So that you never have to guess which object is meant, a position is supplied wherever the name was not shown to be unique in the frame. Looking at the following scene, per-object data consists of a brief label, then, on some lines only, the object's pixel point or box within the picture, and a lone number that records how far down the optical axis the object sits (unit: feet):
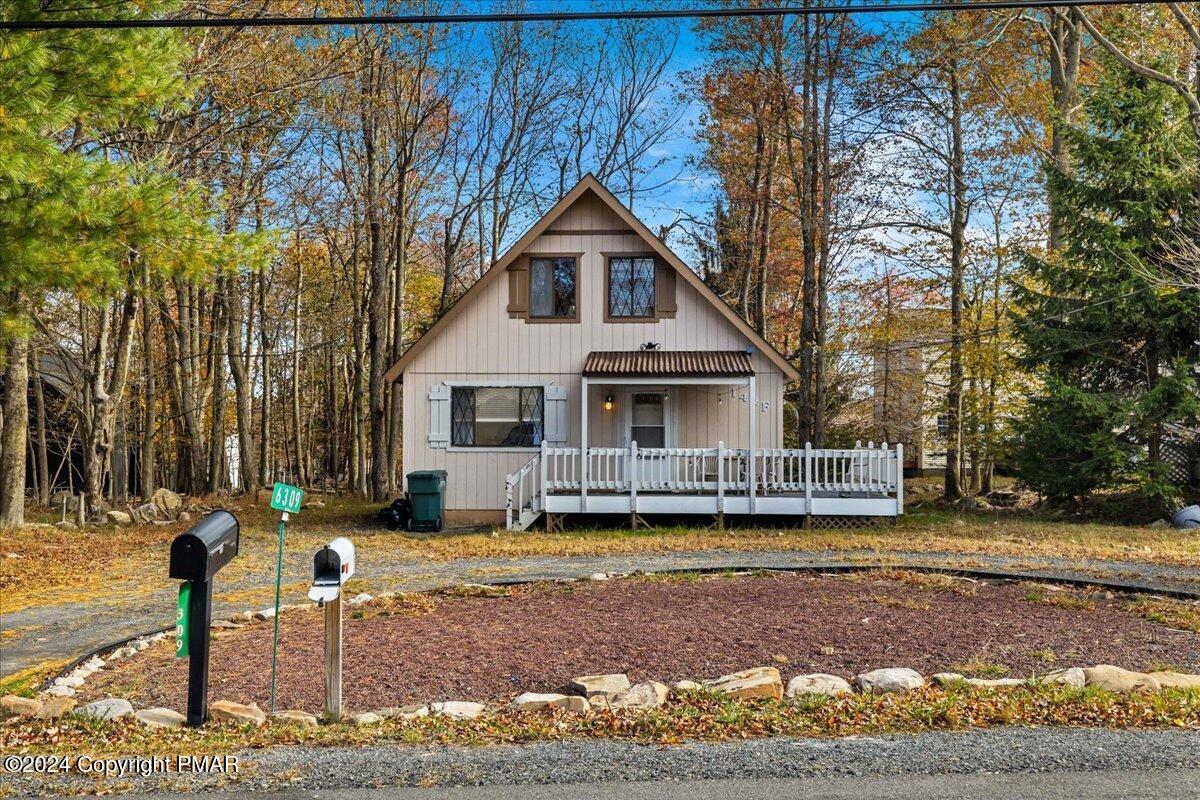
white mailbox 16.87
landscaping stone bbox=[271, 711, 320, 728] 16.84
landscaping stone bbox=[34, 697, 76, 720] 17.60
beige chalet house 59.11
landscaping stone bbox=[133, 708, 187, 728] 17.10
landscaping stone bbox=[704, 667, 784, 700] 18.16
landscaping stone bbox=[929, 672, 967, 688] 18.64
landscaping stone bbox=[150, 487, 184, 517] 60.75
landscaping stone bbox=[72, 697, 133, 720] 17.44
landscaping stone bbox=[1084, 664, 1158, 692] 18.12
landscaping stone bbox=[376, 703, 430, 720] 17.53
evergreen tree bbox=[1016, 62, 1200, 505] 56.34
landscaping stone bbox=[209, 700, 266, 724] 17.19
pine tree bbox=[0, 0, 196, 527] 28.78
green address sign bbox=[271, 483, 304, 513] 19.38
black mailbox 17.15
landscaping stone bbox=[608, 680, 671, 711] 17.74
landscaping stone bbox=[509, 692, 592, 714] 17.46
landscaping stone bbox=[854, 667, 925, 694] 18.48
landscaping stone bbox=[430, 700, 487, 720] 17.56
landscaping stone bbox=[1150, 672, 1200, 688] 18.35
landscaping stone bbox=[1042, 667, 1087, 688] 18.54
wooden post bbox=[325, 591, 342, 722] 17.20
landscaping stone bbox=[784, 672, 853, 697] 18.43
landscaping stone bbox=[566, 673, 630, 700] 18.51
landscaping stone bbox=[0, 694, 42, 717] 17.80
